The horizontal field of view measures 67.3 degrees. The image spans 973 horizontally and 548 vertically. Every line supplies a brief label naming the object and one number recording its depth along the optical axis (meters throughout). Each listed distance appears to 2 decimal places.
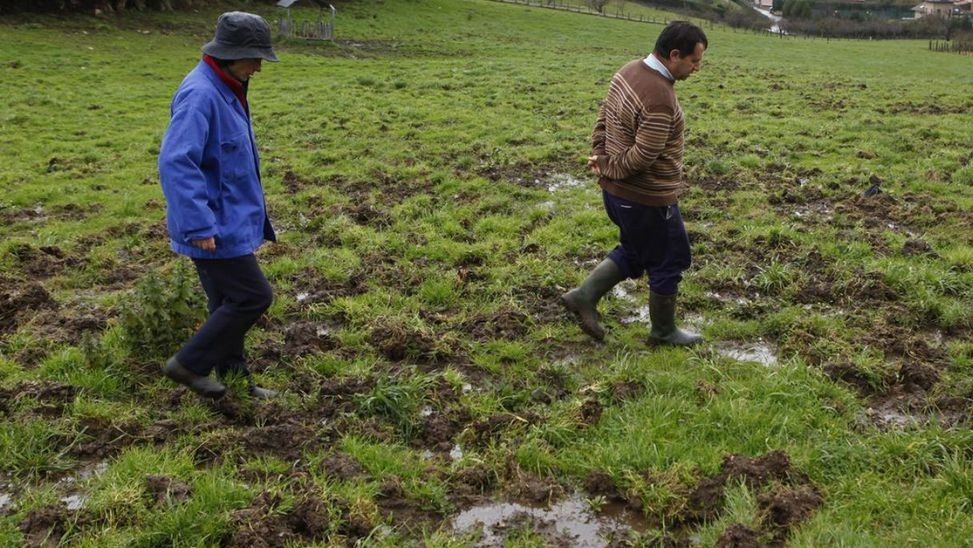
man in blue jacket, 4.44
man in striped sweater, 5.37
